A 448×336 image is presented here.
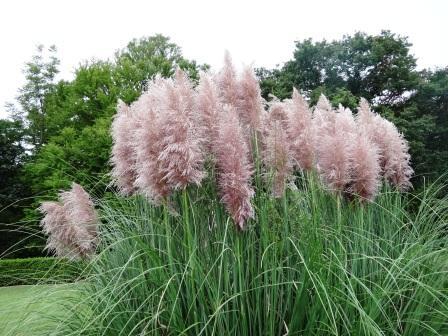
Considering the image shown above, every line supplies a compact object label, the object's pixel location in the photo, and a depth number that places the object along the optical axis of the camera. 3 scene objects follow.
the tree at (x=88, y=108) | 20.22
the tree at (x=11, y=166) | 21.78
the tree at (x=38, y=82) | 29.89
